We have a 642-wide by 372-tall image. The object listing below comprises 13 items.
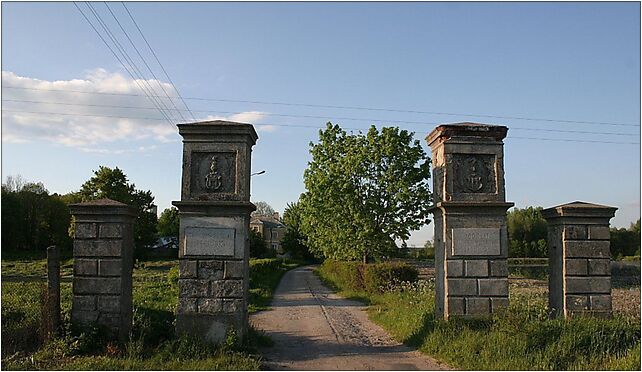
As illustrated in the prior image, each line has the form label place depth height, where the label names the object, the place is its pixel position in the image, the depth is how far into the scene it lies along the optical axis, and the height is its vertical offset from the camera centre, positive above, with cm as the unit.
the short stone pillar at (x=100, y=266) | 885 -44
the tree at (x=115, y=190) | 4234 +371
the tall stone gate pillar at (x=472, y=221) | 954 +35
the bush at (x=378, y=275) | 2089 -134
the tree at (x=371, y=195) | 2550 +211
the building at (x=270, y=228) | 9625 +198
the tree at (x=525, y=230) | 5916 +133
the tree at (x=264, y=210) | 11665 +639
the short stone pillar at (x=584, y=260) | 971 -30
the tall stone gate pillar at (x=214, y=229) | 886 +16
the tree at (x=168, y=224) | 6581 +178
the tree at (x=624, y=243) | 6050 -2
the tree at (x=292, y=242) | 6550 -26
